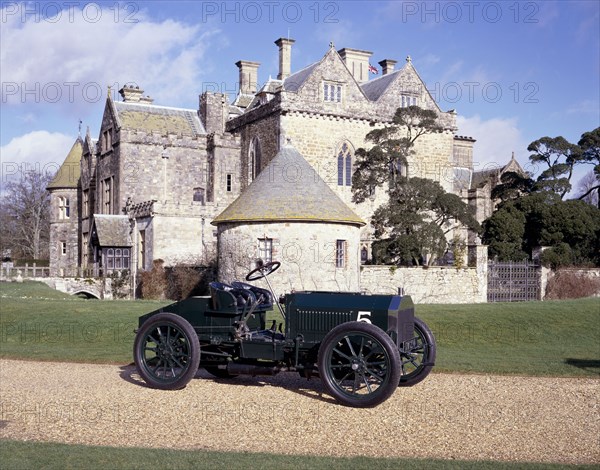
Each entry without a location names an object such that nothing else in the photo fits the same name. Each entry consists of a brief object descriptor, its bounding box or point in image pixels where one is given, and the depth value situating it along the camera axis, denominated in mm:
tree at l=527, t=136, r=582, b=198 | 42656
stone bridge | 37625
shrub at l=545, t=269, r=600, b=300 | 33062
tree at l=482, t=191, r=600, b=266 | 36500
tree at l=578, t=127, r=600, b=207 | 43125
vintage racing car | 10148
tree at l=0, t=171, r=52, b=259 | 67500
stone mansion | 37594
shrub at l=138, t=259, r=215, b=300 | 34406
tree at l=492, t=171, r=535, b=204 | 43594
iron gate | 33062
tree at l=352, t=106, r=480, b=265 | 32969
